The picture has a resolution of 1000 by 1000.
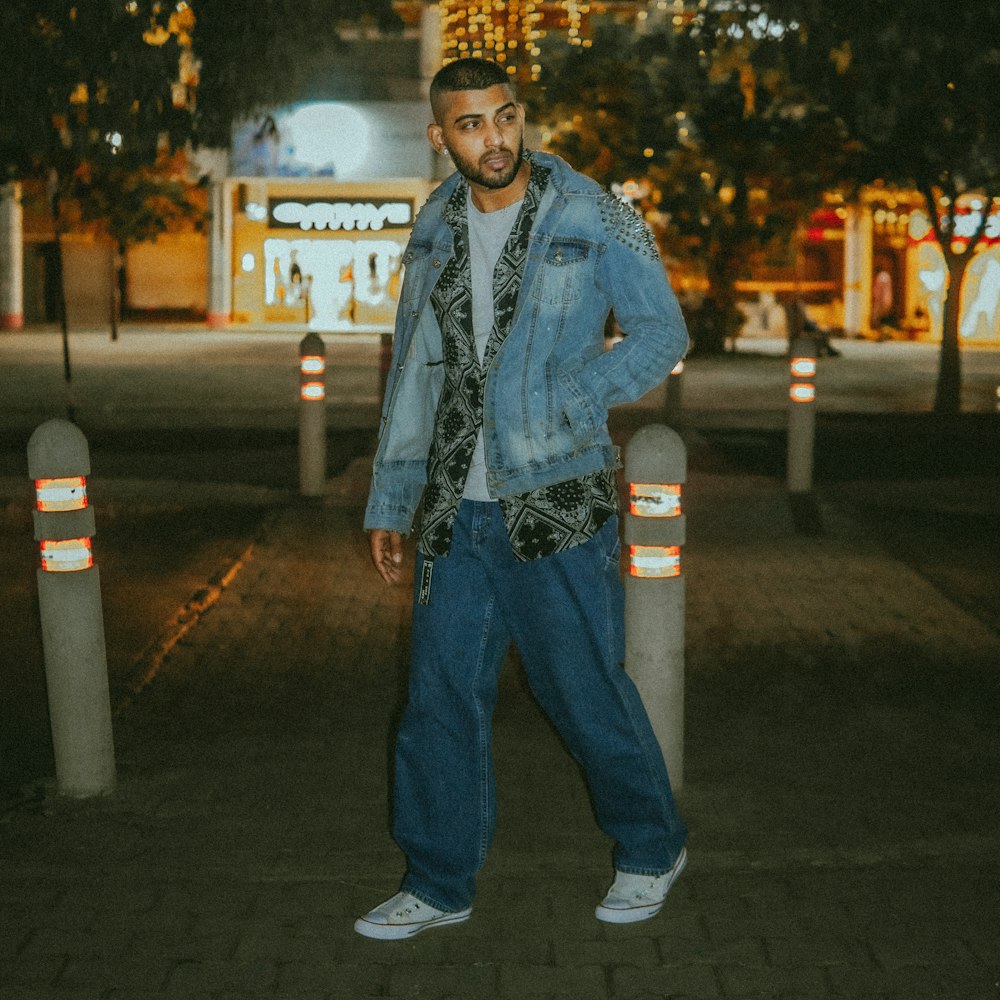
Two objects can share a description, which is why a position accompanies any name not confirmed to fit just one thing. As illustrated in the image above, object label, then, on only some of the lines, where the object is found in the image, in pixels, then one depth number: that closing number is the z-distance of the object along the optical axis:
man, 4.07
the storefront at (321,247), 44.12
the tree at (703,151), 21.47
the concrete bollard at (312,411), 12.49
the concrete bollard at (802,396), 12.58
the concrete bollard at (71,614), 5.43
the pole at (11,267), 44.56
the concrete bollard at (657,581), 5.13
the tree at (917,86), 9.44
